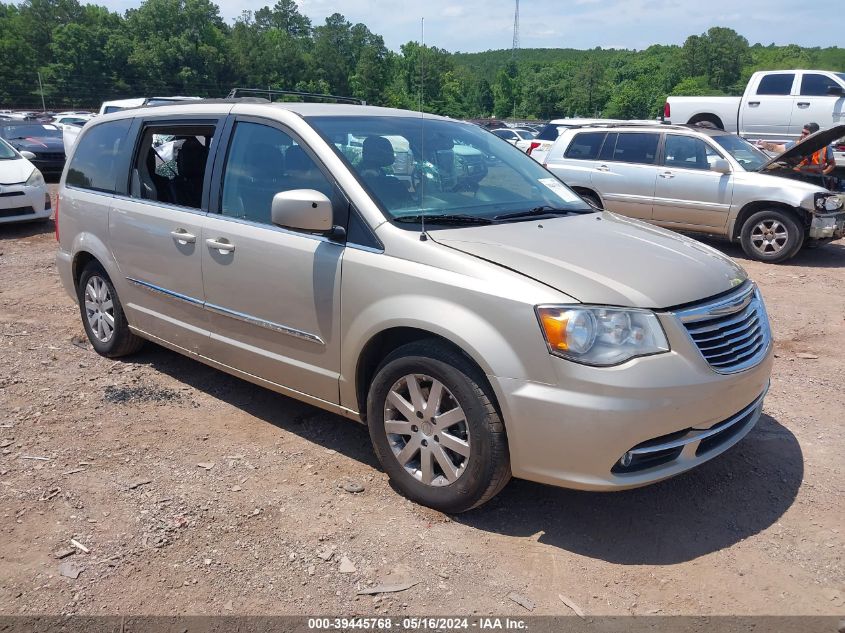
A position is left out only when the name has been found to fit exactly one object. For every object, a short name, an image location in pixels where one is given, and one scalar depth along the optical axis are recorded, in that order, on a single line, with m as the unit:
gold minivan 2.85
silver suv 8.99
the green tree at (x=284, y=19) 97.25
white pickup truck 15.03
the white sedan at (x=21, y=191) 10.33
